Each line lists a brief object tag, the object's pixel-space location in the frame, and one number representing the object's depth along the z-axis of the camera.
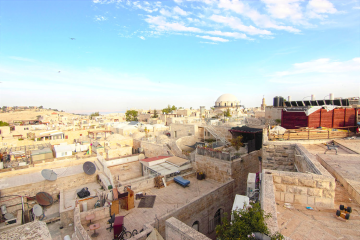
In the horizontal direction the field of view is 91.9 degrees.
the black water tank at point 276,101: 22.00
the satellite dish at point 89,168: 13.90
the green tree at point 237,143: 12.98
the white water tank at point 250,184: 7.29
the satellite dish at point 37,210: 10.26
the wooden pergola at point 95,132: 31.41
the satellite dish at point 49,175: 12.18
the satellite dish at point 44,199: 11.35
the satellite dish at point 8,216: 10.59
